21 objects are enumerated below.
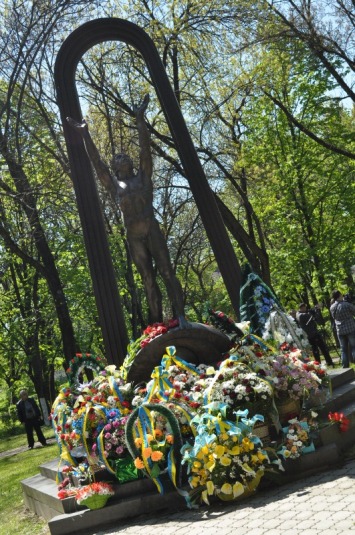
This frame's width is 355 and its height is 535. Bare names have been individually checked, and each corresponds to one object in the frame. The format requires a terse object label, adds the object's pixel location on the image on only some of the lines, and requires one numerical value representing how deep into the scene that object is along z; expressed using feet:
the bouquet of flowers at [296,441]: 24.34
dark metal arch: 36.37
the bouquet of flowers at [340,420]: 26.05
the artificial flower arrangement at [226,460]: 22.76
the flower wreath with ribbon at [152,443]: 24.34
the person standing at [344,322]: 48.03
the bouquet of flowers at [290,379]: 26.11
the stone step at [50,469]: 32.91
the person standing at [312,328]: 57.21
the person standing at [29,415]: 61.57
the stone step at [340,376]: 32.63
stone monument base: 31.65
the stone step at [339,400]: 28.19
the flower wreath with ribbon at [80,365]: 34.86
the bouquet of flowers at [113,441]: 26.43
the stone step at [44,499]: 26.73
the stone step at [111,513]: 24.95
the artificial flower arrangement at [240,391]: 24.79
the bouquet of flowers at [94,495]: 25.27
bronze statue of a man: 34.83
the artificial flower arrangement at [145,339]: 31.86
